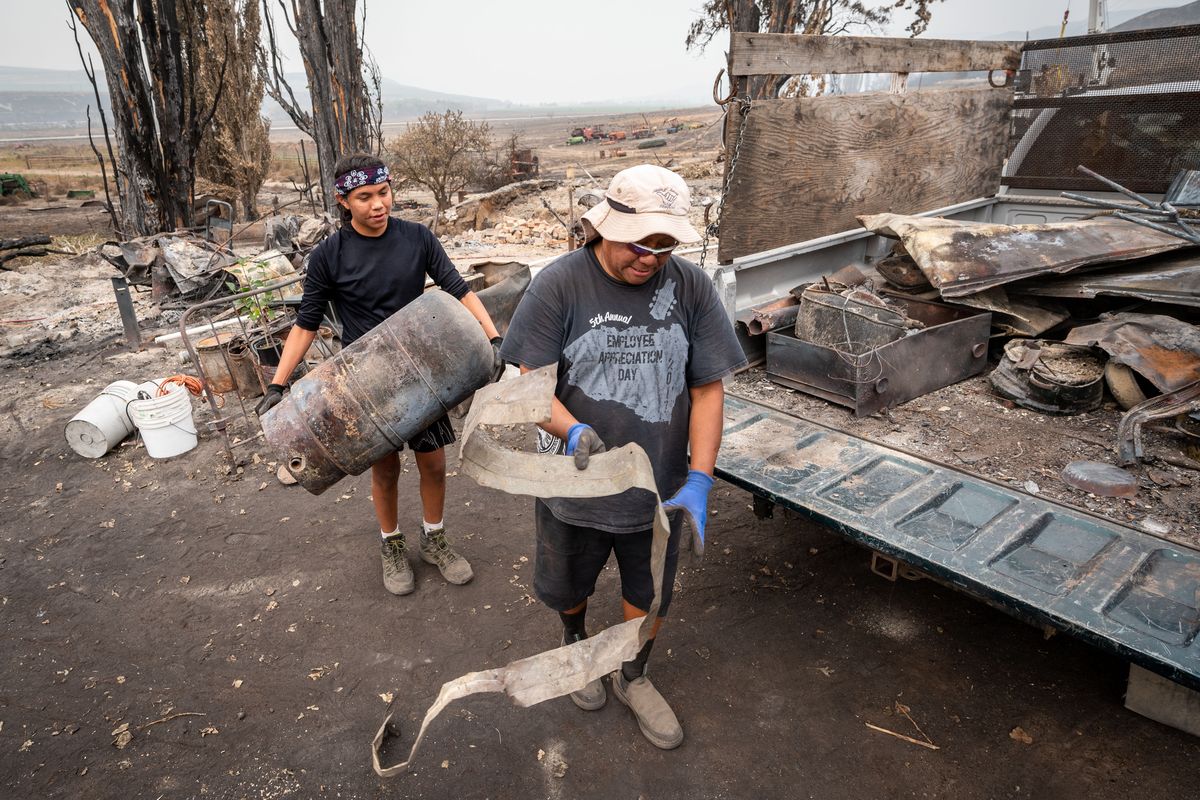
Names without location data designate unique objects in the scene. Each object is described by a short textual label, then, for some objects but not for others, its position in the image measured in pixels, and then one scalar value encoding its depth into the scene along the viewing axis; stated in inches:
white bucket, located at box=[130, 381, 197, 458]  187.5
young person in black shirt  116.0
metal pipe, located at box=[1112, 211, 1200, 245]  78.8
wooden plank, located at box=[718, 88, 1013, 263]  137.4
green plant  207.9
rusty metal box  121.6
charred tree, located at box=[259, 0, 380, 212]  278.8
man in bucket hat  73.1
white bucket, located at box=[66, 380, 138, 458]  190.5
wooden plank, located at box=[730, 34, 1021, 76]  124.6
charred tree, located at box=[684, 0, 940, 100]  427.2
